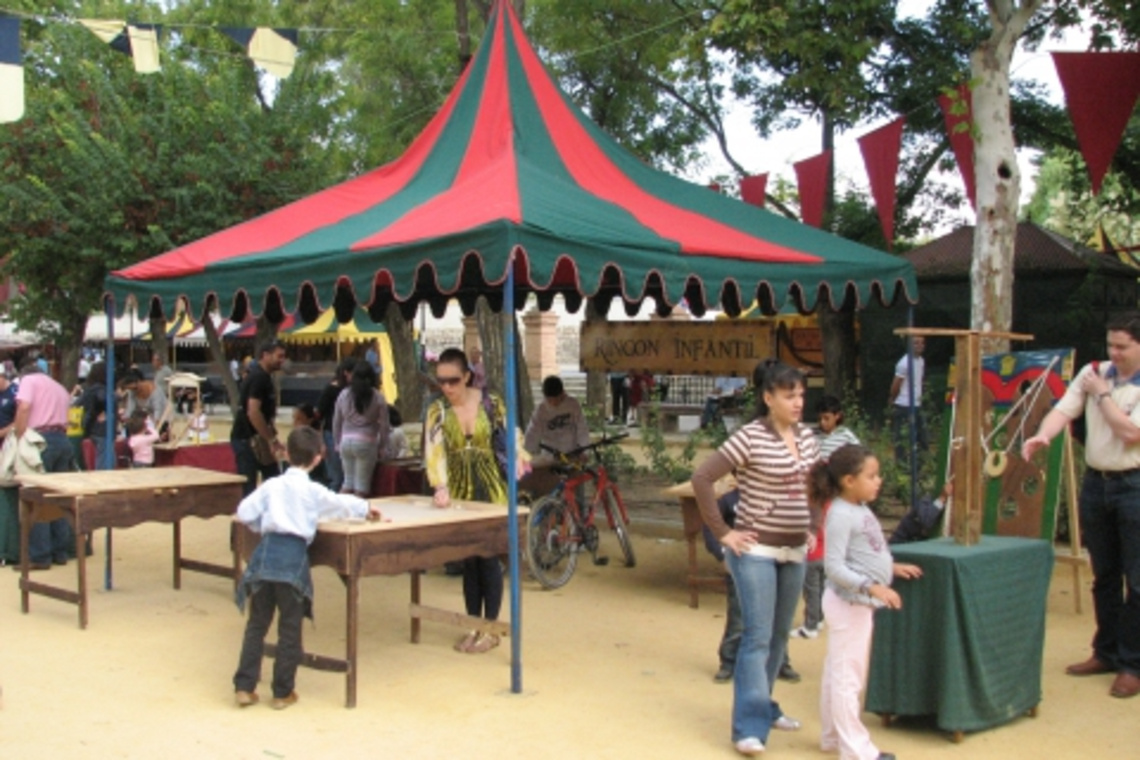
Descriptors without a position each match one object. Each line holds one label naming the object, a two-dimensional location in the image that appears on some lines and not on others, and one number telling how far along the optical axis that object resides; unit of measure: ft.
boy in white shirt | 19.53
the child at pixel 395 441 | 34.37
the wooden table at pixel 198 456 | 40.04
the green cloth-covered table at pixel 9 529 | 33.06
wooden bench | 73.61
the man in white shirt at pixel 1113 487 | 20.10
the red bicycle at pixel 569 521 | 29.78
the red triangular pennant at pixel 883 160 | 36.50
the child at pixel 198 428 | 58.59
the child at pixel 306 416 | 35.53
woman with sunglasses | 23.47
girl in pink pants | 16.52
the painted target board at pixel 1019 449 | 25.79
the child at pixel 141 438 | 40.19
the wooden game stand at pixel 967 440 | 18.86
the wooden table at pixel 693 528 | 26.48
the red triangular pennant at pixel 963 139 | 35.02
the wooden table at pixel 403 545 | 20.06
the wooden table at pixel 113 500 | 25.71
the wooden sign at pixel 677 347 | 34.99
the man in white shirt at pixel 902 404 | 42.58
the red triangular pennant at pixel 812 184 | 39.11
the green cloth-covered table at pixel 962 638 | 17.58
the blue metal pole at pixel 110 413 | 29.38
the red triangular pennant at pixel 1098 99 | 31.65
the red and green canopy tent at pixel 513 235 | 22.18
